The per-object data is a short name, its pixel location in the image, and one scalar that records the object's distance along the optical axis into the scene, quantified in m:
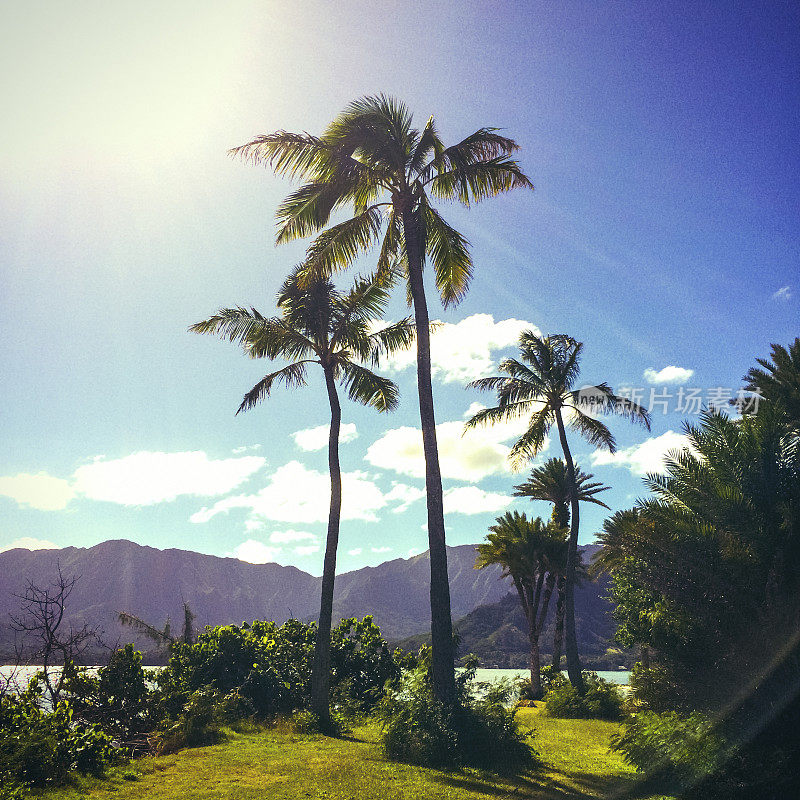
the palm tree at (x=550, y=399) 23.91
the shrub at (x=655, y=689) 8.98
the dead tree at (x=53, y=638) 10.02
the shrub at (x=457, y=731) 9.95
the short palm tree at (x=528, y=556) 27.52
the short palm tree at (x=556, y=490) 28.52
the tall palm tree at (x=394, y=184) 13.88
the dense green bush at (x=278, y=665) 17.47
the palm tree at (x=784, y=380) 20.47
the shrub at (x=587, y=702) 18.88
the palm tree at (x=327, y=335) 18.25
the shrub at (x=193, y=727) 12.34
